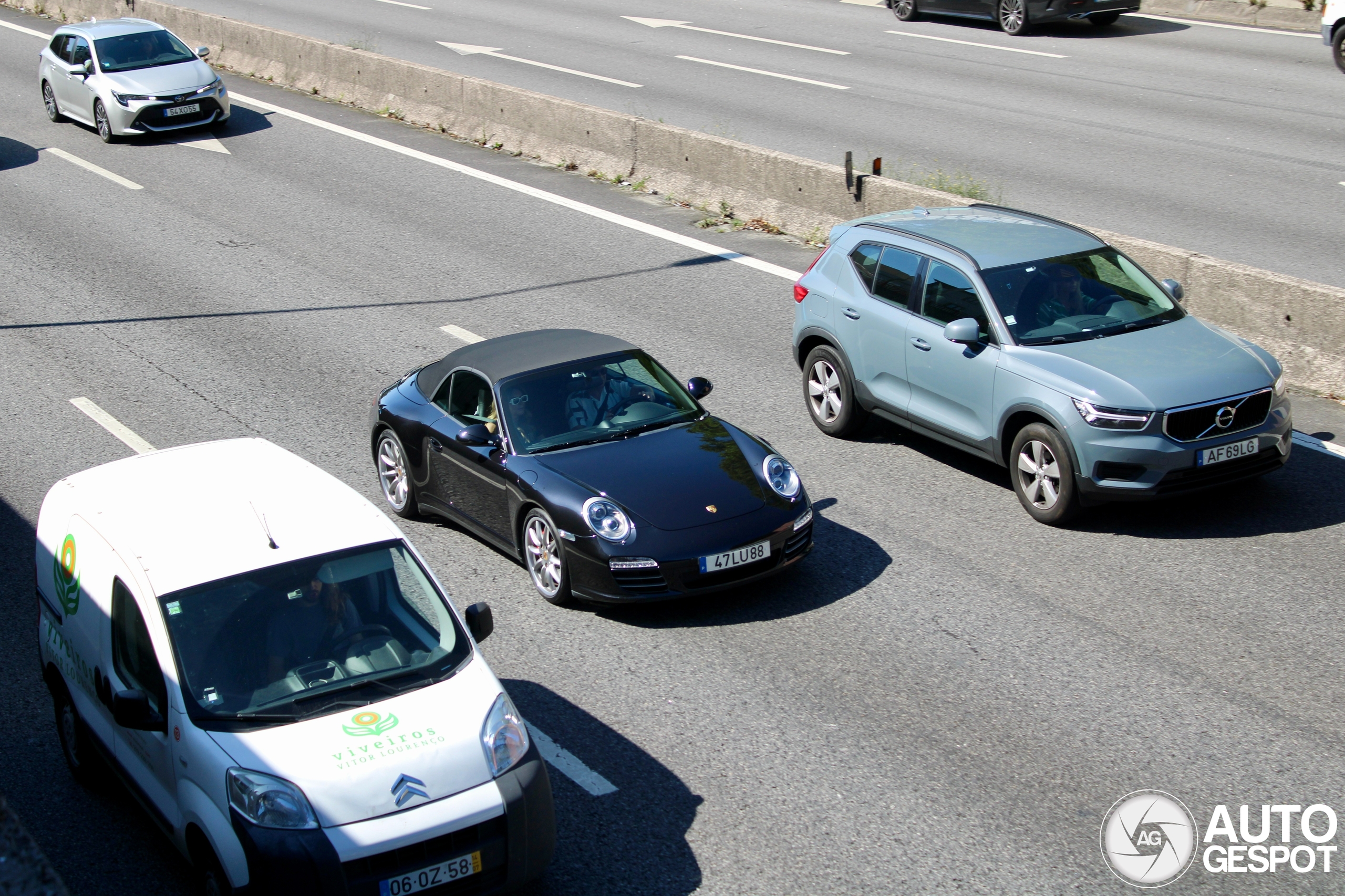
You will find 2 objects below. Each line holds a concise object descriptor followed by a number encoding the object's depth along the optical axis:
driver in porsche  8.57
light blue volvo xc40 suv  8.33
